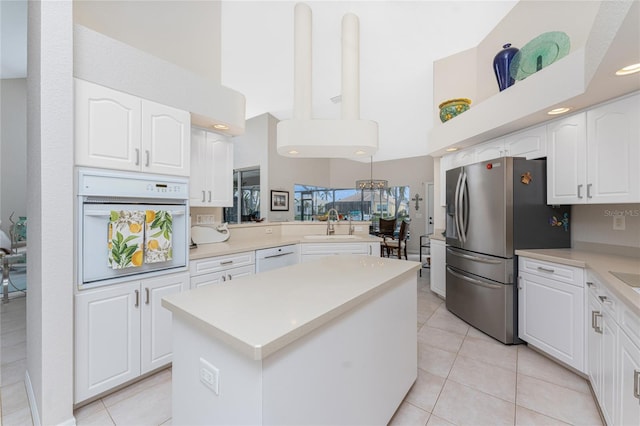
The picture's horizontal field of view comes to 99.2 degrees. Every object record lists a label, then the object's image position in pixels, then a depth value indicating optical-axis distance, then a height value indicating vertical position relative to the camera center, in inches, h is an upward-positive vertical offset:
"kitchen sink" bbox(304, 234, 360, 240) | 144.8 -13.3
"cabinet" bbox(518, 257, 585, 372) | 78.9 -30.6
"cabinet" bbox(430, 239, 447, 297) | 146.1 -30.0
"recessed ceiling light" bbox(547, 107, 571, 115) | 86.1 +32.9
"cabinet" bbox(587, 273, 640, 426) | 47.8 -29.7
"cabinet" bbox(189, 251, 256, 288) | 91.2 -20.1
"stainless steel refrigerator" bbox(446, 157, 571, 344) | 97.8 -6.0
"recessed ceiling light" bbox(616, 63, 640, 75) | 60.3 +32.6
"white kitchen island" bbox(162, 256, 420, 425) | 33.5 -20.4
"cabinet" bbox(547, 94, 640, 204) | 74.8 +17.5
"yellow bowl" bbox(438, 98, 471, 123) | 131.3 +52.0
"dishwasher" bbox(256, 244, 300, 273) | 114.7 -20.2
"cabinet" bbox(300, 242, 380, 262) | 137.8 -18.9
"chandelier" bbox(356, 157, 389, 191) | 291.0 +30.9
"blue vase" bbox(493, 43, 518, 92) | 105.6 +58.5
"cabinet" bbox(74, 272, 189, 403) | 65.7 -32.0
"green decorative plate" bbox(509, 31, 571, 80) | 91.4 +56.3
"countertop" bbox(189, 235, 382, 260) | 97.4 -13.8
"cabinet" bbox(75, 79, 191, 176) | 66.6 +22.2
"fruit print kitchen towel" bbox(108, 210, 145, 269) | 69.9 -6.8
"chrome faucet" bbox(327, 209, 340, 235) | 159.3 -8.5
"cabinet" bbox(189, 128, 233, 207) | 105.6 +17.6
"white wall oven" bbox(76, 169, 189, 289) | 66.8 -3.5
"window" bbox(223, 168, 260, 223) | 290.4 +17.8
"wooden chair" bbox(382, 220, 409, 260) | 252.7 -29.8
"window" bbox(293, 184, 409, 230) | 339.6 +14.6
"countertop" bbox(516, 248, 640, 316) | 50.7 -14.1
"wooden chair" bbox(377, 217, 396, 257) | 302.9 -17.2
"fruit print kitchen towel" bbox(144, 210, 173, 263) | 76.2 -6.7
